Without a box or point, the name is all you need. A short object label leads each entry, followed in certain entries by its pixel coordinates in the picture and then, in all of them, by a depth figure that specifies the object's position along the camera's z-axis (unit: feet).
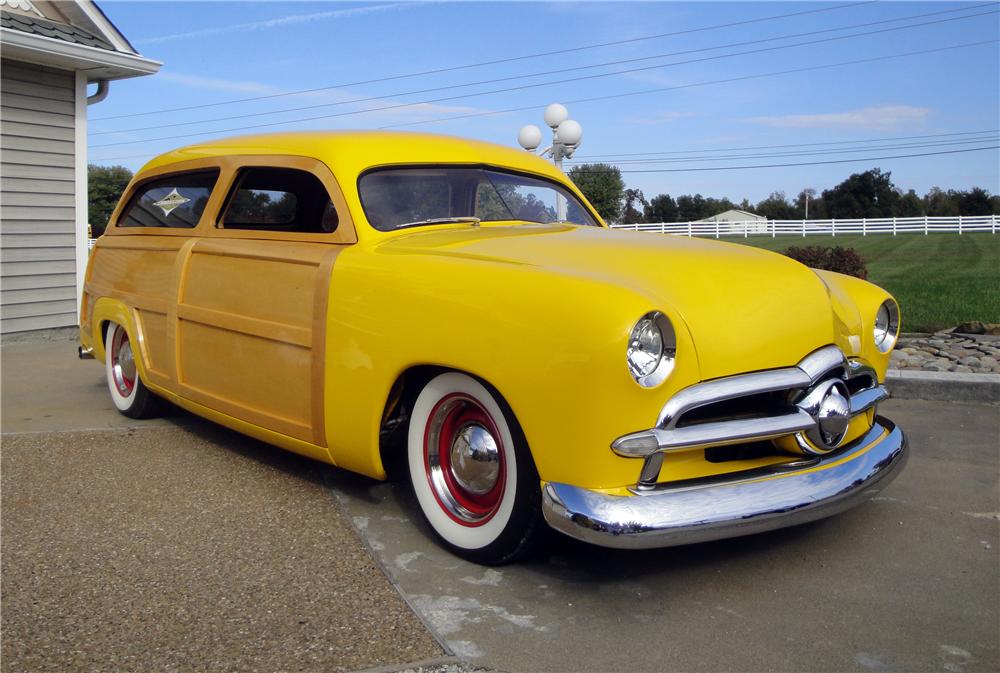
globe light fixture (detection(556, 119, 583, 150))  37.58
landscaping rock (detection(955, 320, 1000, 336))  27.35
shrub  31.63
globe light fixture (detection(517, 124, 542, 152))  38.40
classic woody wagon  8.92
